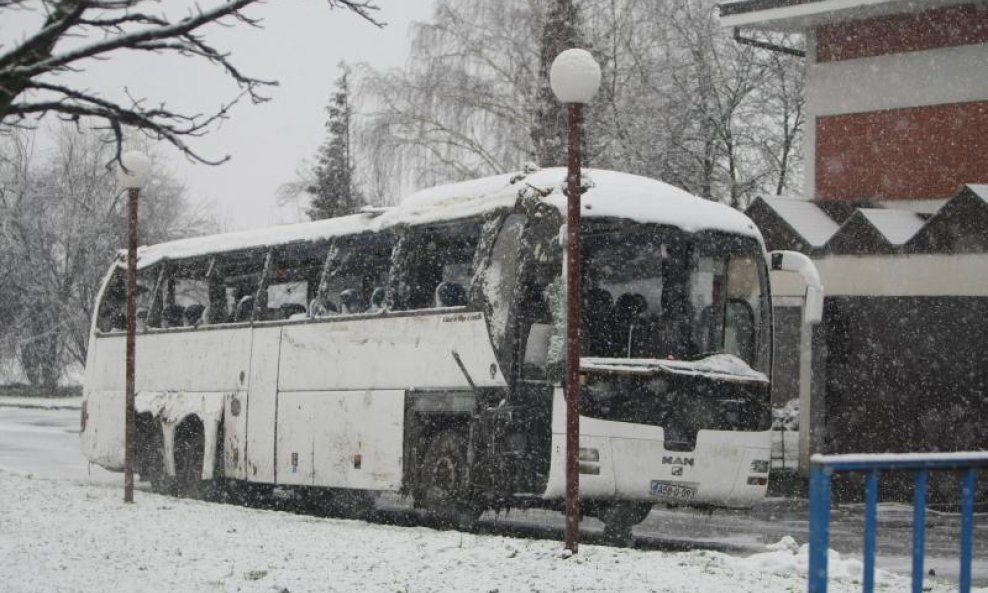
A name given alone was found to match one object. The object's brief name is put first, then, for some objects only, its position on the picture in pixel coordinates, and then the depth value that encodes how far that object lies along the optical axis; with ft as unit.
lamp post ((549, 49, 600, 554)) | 43.57
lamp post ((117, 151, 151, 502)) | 59.67
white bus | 50.08
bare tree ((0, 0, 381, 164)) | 35.09
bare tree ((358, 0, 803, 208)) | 137.69
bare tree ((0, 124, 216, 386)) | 196.65
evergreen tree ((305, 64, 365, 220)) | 203.82
